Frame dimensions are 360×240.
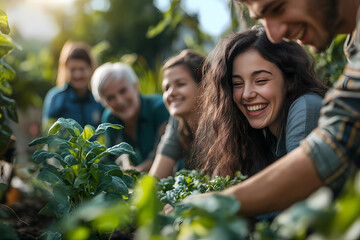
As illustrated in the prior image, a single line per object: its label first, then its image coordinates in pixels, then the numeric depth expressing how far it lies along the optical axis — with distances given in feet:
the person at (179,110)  10.52
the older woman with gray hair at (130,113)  13.80
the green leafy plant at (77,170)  4.69
